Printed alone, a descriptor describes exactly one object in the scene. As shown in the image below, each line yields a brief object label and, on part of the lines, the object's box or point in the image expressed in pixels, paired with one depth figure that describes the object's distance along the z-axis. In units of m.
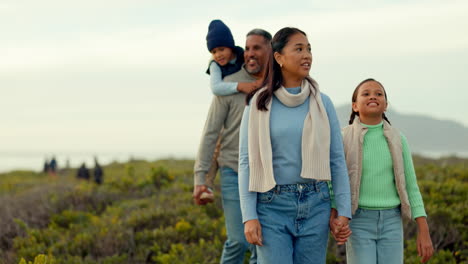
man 4.66
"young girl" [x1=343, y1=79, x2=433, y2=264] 3.77
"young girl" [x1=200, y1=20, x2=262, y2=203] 4.92
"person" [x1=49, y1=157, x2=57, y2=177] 22.23
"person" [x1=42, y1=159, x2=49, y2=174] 22.84
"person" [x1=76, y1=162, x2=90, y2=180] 17.77
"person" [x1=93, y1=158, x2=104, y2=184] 14.40
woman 3.37
